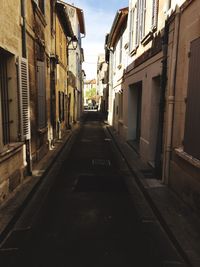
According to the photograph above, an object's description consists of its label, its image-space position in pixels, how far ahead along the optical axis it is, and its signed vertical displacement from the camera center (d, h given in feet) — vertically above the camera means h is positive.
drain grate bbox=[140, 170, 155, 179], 22.68 -6.56
